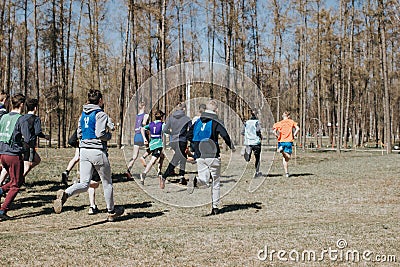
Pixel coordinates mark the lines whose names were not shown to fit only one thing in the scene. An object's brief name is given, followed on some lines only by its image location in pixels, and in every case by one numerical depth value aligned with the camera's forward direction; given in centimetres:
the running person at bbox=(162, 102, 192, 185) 1320
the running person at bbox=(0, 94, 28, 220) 937
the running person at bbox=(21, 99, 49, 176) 945
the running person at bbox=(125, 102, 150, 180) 1417
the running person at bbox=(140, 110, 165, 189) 1373
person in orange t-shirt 1702
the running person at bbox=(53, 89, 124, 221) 836
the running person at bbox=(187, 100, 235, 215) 978
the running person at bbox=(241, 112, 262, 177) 1608
